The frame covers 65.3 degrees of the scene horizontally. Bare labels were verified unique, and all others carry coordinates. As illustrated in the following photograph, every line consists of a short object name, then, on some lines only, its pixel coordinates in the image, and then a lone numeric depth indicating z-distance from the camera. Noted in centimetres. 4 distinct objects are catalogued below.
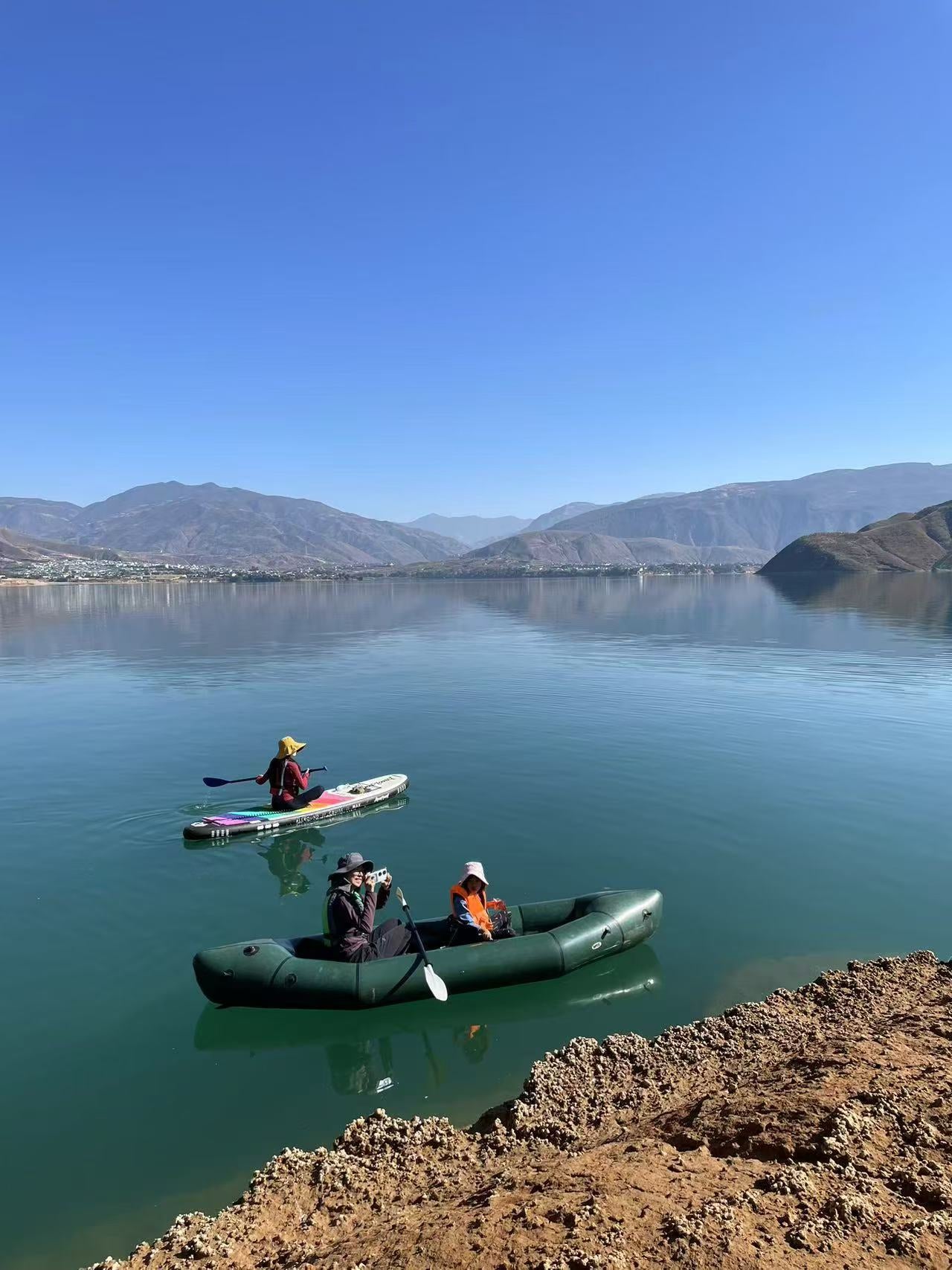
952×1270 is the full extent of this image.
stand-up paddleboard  1825
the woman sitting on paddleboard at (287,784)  1934
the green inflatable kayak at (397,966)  1088
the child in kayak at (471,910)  1180
